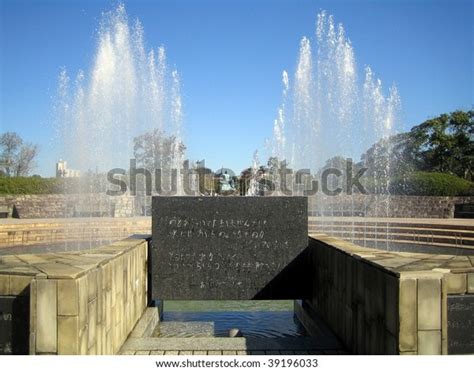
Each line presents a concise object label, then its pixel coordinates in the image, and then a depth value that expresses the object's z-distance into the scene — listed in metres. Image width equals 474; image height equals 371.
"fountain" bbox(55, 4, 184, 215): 23.75
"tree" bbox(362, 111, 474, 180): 44.44
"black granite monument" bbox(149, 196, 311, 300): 6.25
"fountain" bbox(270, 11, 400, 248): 25.97
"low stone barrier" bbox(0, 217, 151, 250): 15.94
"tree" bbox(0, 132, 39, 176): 52.50
